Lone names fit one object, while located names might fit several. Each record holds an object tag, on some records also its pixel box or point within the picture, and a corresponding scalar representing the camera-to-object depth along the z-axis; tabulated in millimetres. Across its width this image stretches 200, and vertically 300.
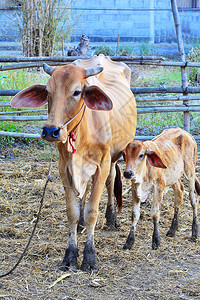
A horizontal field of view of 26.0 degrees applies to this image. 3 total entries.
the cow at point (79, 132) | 3094
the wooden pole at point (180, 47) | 6535
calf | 3832
